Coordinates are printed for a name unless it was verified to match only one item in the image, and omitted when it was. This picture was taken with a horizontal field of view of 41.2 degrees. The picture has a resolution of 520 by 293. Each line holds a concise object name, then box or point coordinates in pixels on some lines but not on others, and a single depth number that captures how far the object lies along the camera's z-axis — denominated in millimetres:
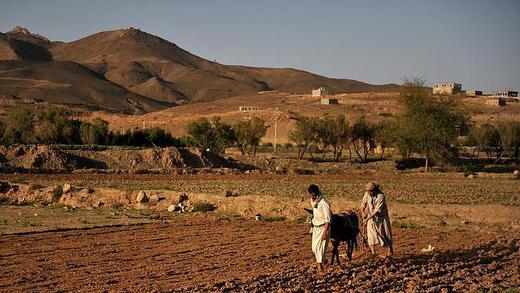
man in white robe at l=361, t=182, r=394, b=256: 14633
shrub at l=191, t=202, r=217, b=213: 26289
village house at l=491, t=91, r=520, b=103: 132400
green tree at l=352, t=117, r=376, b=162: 70812
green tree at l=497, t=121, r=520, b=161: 71125
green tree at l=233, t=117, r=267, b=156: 72125
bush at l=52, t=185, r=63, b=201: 28831
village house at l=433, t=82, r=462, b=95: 137550
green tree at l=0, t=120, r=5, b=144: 69800
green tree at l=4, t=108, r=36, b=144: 69625
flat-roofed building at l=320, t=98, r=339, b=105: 123562
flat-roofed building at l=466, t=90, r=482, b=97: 145288
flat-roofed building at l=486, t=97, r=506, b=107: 120750
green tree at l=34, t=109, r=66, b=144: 67938
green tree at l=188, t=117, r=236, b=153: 71438
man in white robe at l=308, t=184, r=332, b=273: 13072
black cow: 13672
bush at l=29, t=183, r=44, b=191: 30438
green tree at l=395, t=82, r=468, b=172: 54062
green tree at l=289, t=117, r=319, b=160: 70625
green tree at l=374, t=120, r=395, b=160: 59231
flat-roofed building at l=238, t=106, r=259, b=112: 119000
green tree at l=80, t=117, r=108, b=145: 69250
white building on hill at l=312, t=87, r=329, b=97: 143425
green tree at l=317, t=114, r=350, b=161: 70312
